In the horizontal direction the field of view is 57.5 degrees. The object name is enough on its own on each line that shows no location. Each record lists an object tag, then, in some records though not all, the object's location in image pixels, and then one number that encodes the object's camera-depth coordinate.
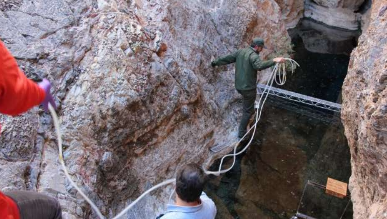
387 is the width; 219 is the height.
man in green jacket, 5.51
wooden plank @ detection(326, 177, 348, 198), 4.71
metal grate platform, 7.14
